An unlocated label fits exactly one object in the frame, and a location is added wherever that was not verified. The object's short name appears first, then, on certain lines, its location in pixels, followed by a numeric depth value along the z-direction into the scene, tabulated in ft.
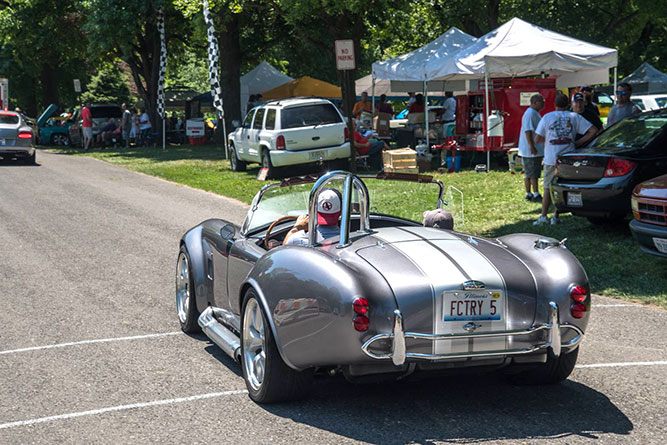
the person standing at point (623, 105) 47.65
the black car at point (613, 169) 36.17
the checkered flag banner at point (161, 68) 105.60
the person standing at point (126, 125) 119.55
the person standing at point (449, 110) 82.40
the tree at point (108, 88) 201.67
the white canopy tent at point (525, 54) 62.59
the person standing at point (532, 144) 44.96
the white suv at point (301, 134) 66.80
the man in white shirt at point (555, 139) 41.24
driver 18.40
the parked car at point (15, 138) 84.64
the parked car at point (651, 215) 28.48
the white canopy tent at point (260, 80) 122.93
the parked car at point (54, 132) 132.77
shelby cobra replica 15.42
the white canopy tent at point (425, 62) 68.85
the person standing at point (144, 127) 121.60
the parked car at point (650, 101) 104.67
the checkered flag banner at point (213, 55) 83.92
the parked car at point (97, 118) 122.86
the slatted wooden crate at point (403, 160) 64.44
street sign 50.80
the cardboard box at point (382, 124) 82.64
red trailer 65.62
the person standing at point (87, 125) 115.44
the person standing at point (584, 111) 45.14
